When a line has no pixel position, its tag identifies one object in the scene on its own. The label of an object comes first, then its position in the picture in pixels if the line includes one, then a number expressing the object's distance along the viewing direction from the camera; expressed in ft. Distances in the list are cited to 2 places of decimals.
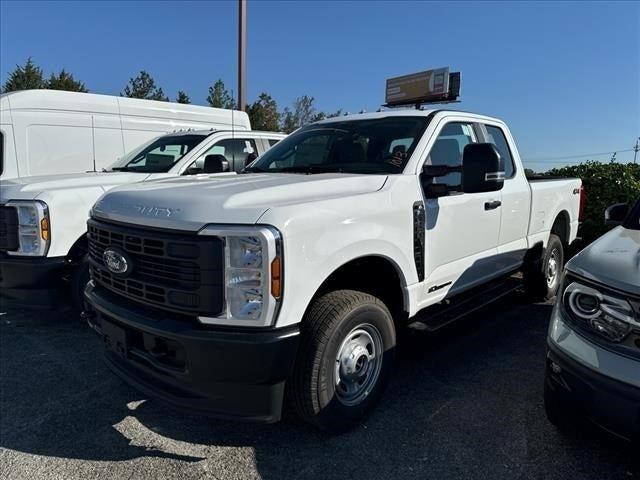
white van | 24.30
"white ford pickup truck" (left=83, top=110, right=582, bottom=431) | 7.88
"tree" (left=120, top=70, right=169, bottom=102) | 100.83
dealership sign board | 87.15
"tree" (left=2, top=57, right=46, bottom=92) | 92.48
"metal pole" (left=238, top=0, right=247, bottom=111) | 38.93
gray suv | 6.98
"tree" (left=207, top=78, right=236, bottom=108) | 95.66
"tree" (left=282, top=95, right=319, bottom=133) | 109.19
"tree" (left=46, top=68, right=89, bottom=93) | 91.66
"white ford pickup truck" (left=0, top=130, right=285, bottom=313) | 14.40
